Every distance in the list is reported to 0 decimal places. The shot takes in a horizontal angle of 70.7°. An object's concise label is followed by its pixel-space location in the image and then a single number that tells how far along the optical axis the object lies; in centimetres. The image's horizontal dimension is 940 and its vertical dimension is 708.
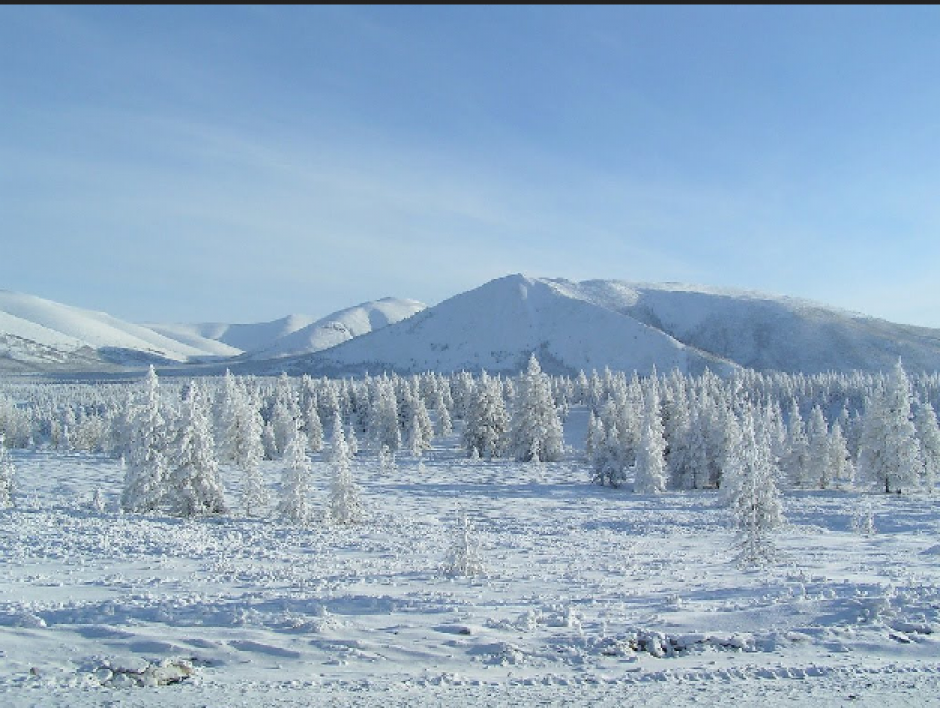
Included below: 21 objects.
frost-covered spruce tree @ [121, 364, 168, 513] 3466
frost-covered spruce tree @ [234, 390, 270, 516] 3800
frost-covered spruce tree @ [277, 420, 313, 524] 3459
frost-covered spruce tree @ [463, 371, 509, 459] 8088
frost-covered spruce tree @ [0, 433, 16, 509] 3522
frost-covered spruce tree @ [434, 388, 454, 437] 11394
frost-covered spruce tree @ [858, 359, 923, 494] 5591
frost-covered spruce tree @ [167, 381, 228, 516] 3509
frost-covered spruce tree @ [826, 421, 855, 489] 6400
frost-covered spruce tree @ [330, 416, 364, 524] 3547
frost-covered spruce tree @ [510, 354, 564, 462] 7350
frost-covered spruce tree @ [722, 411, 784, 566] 2538
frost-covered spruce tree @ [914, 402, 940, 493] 6180
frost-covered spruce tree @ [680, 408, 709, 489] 6384
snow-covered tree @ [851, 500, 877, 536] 3684
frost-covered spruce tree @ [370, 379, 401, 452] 8862
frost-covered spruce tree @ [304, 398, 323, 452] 8956
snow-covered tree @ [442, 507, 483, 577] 2169
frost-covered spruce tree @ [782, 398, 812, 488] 6492
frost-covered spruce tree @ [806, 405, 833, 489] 6319
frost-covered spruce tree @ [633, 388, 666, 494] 5681
